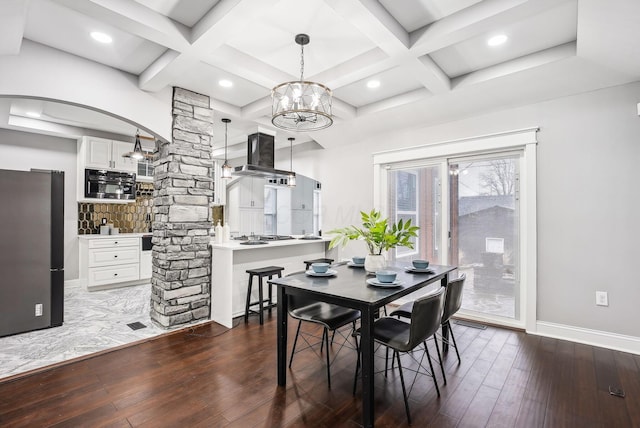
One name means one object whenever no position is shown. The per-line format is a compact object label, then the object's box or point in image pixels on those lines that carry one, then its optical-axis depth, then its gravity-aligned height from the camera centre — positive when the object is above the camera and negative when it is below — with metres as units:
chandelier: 2.39 +0.86
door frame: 3.38 +0.33
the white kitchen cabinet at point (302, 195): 8.04 +0.55
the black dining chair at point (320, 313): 2.40 -0.78
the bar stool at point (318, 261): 4.24 -0.61
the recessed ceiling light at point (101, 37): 2.59 +1.49
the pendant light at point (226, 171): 4.56 +0.66
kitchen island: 3.62 -0.63
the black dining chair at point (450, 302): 2.46 -0.69
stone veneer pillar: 3.51 -0.01
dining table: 1.87 -0.51
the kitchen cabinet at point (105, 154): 5.27 +1.06
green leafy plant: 2.62 -0.16
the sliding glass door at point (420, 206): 4.20 +0.15
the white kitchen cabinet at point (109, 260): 5.09 -0.74
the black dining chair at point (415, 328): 1.94 -0.76
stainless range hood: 4.64 +0.92
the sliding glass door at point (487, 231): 3.66 -0.18
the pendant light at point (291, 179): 5.13 +0.61
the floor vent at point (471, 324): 3.56 -1.24
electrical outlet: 3.02 -0.79
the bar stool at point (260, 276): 3.66 -0.71
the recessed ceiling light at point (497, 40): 2.64 +1.51
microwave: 5.31 +0.55
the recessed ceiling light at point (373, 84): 3.51 +1.50
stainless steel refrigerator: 3.29 -0.37
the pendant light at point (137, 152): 4.13 +0.84
